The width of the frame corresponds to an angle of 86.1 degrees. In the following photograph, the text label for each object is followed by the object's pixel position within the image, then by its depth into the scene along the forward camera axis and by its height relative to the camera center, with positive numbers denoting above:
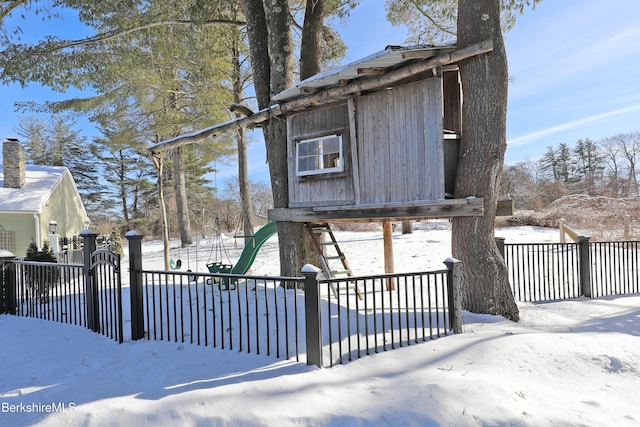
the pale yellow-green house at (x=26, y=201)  13.88 +0.85
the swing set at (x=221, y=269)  7.83 -1.34
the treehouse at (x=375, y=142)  5.60 +1.25
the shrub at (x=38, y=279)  6.32 -1.13
